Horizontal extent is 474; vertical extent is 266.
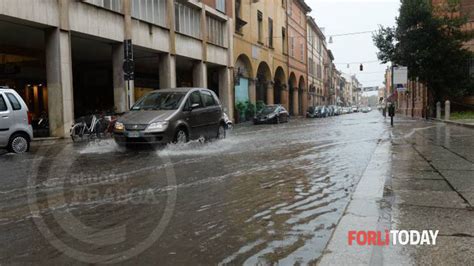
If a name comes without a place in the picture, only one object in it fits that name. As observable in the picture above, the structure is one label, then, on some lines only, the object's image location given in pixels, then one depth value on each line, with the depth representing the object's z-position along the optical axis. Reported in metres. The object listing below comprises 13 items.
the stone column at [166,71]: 25.02
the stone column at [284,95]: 47.56
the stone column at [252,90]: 37.81
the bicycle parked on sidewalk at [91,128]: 16.33
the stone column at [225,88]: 33.06
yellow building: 35.59
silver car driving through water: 11.23
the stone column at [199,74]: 29.22
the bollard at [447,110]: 28.95
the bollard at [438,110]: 32.03
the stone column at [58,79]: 16.81
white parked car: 11.47
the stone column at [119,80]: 20.95
